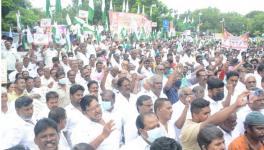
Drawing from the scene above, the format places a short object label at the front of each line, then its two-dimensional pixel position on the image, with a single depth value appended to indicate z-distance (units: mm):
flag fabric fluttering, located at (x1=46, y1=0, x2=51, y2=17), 6842
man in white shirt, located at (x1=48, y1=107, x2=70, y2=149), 2599
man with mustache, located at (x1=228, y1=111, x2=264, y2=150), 2163
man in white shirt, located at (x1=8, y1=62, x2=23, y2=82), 5320
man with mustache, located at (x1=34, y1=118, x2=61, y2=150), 2112
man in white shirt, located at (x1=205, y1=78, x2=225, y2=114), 3097
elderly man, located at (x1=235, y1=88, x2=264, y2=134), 2724
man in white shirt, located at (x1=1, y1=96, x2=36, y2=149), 2413
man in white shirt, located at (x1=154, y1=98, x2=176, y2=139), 2597
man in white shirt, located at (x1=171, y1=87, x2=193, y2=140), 2699
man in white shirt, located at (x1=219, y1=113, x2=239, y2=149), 2546
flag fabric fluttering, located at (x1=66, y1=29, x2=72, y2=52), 7689
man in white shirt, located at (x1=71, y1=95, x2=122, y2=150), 2458
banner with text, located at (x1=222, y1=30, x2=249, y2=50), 6783
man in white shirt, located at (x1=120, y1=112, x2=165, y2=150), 2239
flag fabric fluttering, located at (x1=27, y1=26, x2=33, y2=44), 7300
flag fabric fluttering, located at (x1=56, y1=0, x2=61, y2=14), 6941
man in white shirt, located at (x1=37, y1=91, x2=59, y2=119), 3151
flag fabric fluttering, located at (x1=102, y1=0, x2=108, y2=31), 8983
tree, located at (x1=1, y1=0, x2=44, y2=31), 13667
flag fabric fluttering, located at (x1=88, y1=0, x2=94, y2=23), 8114
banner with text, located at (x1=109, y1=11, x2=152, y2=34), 10143
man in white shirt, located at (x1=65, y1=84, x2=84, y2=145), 2809
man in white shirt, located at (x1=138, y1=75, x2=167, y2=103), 3607
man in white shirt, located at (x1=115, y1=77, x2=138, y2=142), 2902
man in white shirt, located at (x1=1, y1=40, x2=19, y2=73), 6296
